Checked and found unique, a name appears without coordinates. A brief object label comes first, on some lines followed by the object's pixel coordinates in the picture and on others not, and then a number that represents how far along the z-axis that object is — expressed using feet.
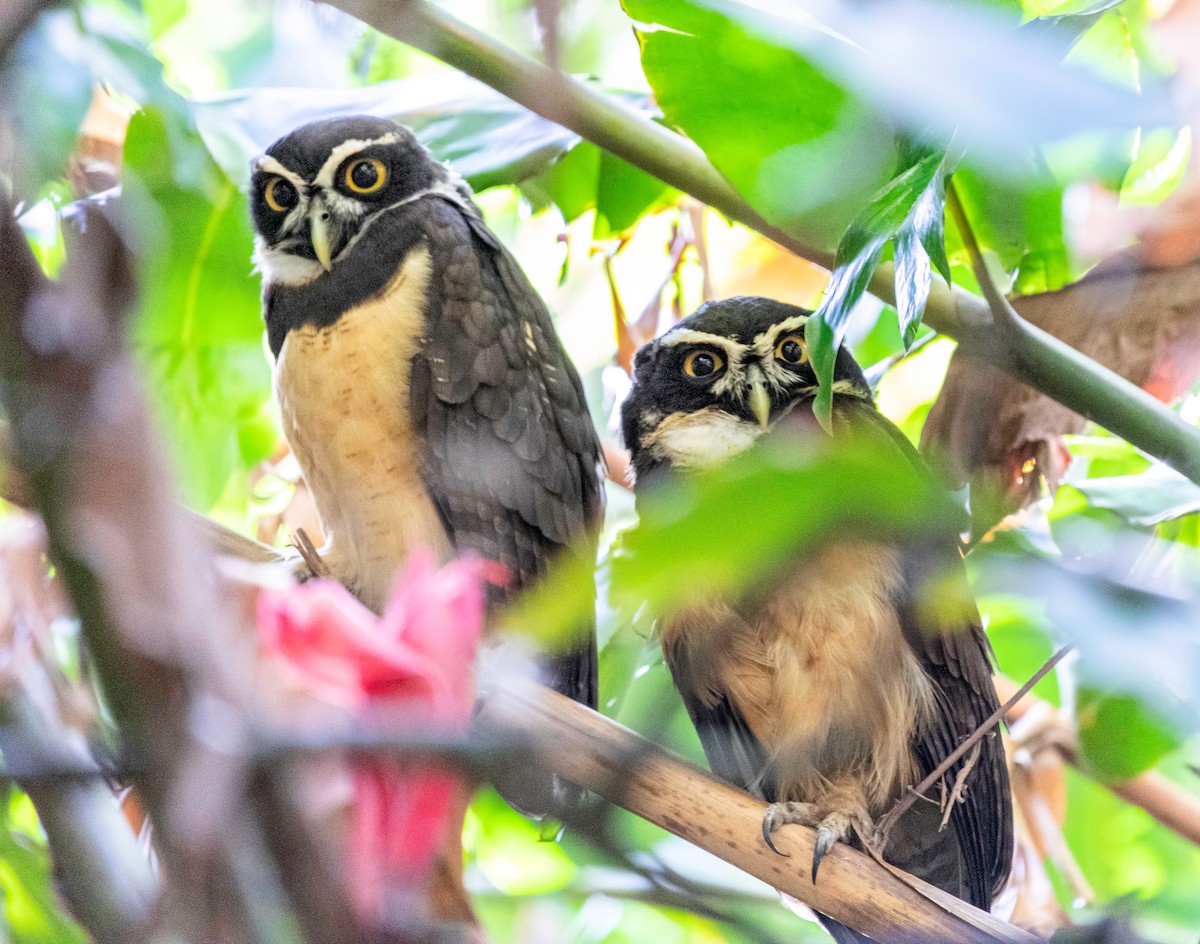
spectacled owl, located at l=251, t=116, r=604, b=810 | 29.05
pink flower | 11.98
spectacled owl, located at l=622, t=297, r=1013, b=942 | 28.88
